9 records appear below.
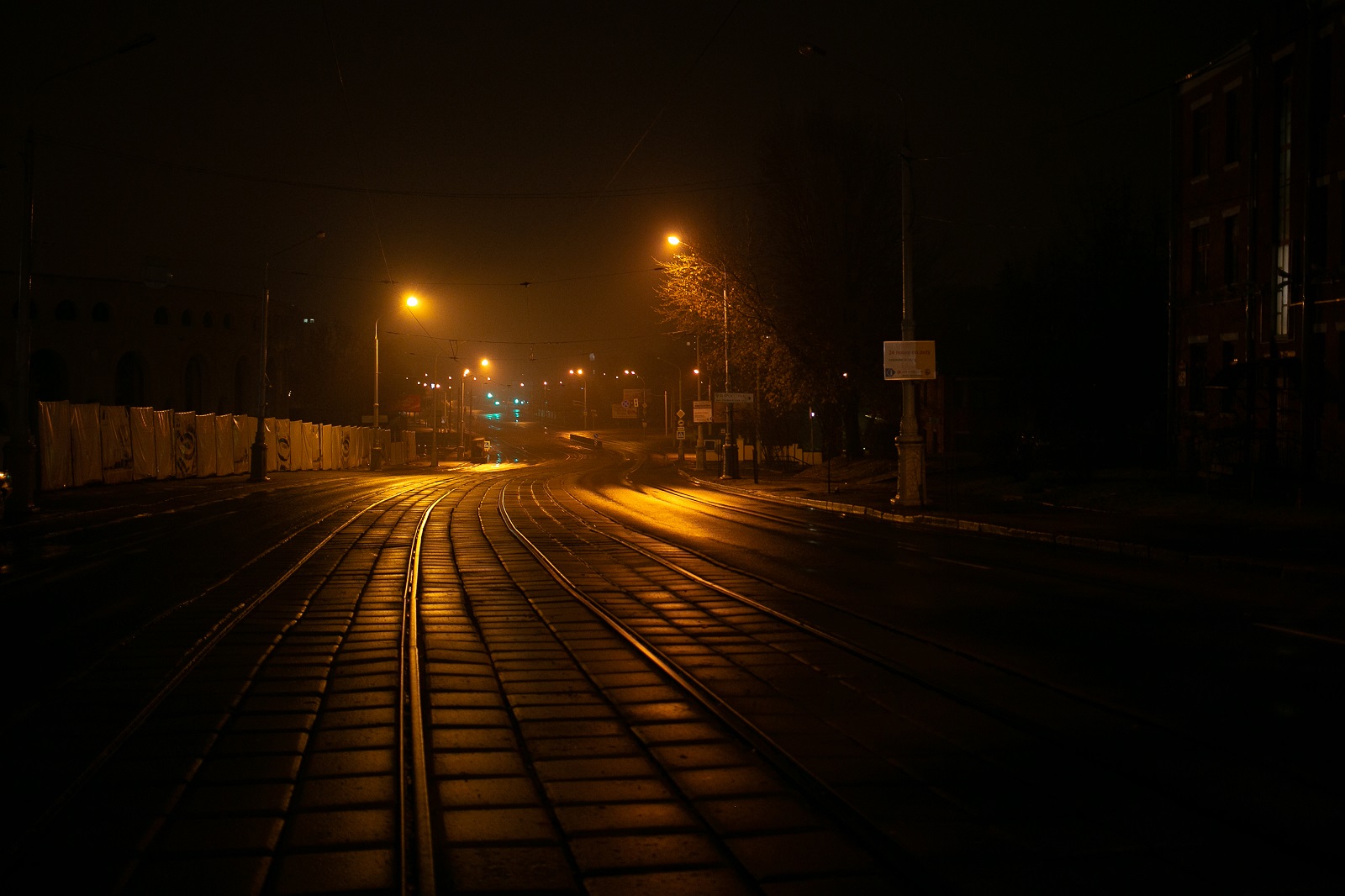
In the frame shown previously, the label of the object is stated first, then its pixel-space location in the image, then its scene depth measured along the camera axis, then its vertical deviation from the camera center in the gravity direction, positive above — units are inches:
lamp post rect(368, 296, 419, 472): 2389.3 -63.0
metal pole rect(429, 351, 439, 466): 2768.2 -45.8
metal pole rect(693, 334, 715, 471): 2037.4 -41.8
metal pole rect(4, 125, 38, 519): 810.2 +24.1
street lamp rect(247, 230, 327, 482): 1526.8 -26.7
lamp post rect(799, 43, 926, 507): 932.6 -0.8
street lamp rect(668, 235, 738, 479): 1635.1 -34.7
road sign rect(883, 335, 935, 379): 920.9 +60.0
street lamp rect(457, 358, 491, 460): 3501.5 +10.4
